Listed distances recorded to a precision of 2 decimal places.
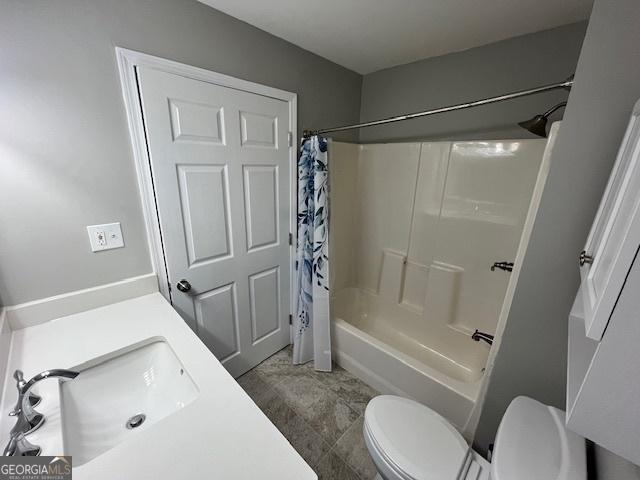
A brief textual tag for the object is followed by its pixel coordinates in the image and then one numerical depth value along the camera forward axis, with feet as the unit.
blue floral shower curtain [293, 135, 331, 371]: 5.35
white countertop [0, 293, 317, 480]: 1.88
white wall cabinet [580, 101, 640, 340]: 1.36
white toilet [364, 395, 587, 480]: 2.30
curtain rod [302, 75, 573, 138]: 2.71
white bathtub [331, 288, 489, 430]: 4.53
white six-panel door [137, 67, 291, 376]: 3.96
